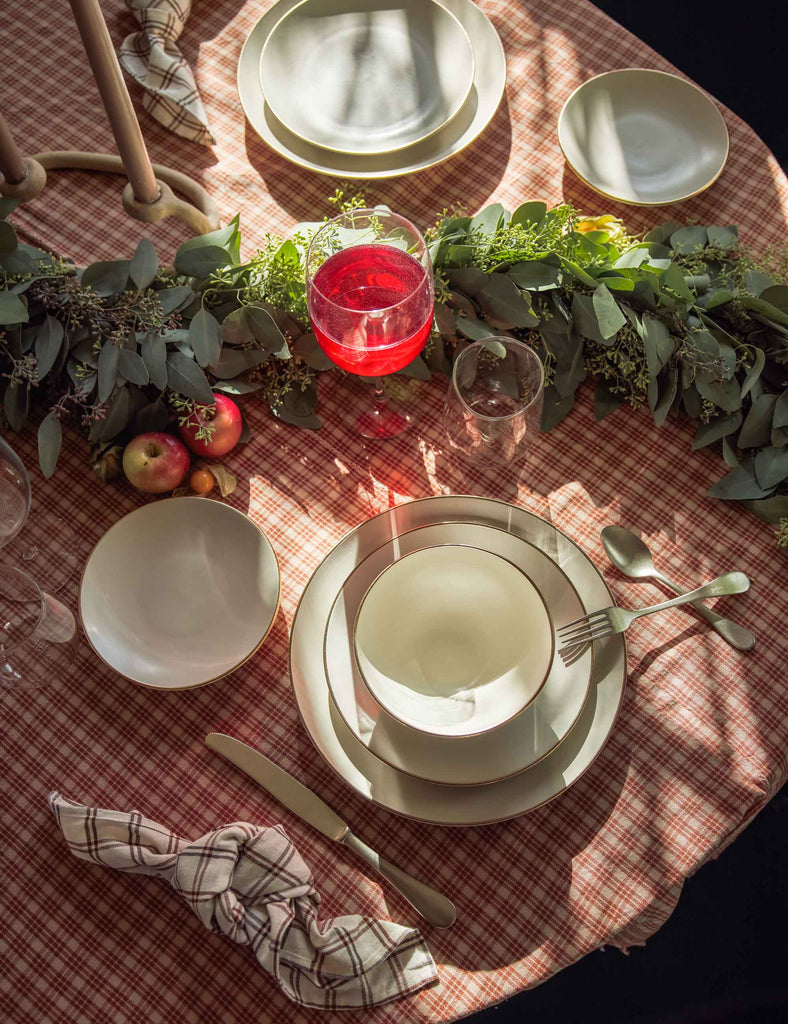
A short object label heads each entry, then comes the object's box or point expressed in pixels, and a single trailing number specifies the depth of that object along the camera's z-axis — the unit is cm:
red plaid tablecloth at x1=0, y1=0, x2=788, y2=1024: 87
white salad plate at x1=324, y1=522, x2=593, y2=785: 87
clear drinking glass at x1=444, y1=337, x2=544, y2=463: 97
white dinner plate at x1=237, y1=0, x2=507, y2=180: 119
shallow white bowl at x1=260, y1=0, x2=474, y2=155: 120
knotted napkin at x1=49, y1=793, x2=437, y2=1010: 84
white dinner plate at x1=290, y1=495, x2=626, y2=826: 88
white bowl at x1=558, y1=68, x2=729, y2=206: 119
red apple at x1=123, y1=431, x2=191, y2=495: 100
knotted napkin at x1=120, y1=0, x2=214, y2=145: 121
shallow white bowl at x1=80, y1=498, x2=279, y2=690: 94
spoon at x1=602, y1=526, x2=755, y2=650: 98
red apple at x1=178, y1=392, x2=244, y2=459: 103
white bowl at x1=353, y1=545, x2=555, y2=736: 86
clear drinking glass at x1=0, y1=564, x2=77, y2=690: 97
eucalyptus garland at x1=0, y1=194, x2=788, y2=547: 101
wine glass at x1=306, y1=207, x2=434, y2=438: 91
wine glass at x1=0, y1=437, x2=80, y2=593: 101
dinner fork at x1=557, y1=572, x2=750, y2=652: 92
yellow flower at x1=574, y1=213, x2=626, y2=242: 111
